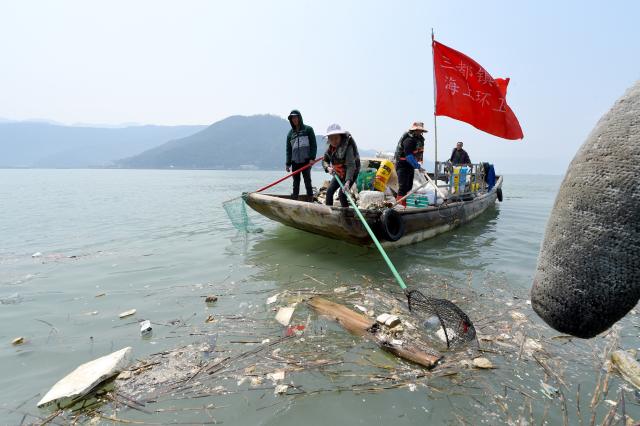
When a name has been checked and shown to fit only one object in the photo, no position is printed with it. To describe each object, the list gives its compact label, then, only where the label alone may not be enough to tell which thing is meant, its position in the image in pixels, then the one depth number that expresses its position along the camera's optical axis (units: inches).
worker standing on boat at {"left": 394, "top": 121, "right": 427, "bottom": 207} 294.0
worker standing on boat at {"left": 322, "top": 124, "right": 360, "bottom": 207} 253.6
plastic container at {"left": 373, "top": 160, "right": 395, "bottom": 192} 322.7
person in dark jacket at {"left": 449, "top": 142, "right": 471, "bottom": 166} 547.2
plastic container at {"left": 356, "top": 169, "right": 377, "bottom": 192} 350.6
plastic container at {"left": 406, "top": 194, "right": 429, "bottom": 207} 311.4
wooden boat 232.4
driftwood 120.0
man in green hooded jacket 312.2
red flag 306.7
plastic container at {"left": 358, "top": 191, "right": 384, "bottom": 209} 270.2
